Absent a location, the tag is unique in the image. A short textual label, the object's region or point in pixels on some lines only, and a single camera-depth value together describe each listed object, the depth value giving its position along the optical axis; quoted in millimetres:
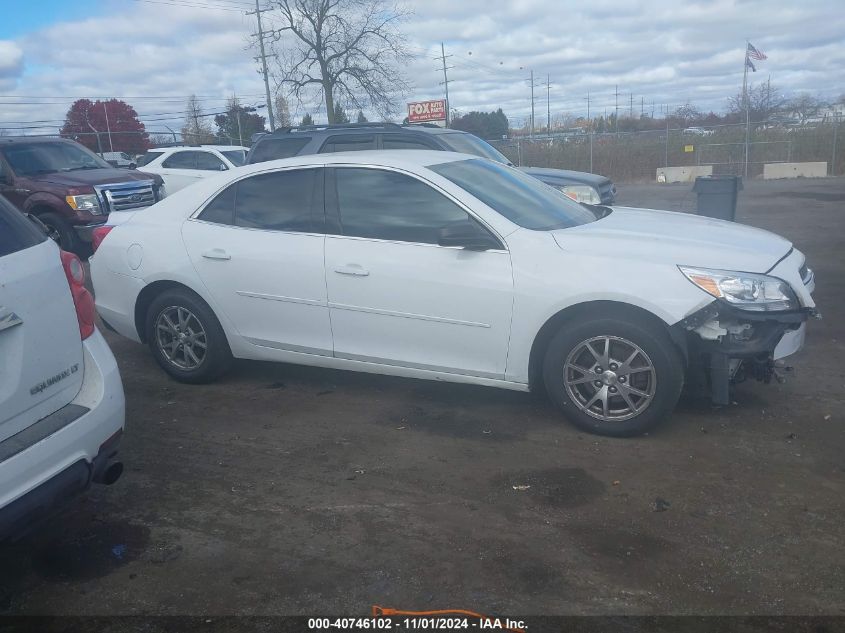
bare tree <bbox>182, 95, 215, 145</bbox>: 46253
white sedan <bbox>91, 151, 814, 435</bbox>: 4441
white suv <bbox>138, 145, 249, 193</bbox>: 16266
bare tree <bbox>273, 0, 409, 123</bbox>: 33469
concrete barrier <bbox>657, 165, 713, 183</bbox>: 27922
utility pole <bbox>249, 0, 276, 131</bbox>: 36531
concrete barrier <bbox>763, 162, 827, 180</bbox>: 26750
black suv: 9391
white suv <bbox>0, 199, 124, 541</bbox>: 2957
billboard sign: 51688
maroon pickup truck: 11305
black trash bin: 9367
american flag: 31500
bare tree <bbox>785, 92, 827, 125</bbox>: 37531
